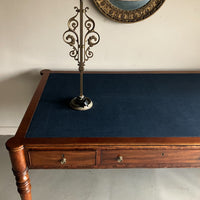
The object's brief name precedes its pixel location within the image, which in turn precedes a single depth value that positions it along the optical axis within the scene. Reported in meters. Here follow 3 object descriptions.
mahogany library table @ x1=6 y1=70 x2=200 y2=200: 1.22
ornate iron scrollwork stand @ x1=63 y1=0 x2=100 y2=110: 1.42
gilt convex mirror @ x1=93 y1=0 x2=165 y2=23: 1.72
